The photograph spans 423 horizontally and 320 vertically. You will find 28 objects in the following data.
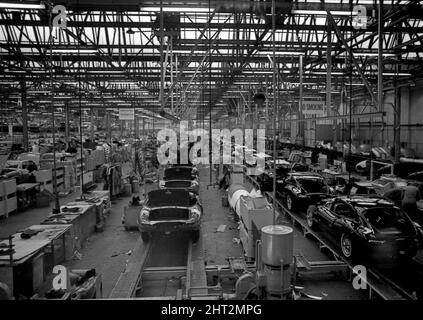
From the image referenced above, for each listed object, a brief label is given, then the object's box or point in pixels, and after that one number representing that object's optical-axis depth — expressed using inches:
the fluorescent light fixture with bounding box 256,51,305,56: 398.6
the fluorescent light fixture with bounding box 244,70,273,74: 630.8
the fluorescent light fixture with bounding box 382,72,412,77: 671.1
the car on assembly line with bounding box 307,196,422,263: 250.1
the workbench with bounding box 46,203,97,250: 304.8
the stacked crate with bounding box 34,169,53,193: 522.8
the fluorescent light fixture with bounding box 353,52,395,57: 447.4
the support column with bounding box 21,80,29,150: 866.8
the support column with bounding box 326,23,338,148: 349.7
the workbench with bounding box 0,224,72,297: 191.5
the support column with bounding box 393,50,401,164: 694.6
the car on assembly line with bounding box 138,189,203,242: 294.8
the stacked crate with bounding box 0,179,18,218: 416.2
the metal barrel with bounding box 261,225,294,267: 157.9
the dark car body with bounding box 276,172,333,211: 406.6
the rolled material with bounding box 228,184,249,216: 386.3
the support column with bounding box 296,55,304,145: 1243.6
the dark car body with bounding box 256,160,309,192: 572.7
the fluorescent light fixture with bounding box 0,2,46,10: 256.2
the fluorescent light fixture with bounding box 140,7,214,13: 240.5
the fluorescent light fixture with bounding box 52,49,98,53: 367.6
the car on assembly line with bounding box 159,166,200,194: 448.5
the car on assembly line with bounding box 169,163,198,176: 495.7
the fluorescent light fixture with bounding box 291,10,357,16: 291.8
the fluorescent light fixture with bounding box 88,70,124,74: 685.3
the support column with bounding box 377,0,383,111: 245.3
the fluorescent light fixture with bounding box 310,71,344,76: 607.0
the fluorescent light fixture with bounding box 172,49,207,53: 405.2
